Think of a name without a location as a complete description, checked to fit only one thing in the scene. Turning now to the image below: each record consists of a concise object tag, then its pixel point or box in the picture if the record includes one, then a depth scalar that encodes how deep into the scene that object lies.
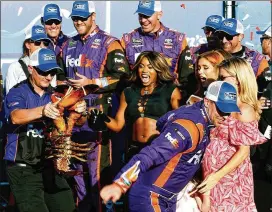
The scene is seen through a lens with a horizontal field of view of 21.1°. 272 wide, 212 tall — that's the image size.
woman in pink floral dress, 6.01
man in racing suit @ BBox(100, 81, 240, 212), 5.20
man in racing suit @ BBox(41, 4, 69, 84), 8.66
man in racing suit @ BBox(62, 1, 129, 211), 7.95
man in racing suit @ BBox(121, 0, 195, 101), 8.27
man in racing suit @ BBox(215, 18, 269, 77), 8.30
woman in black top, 7.45
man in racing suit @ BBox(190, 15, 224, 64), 8.43
